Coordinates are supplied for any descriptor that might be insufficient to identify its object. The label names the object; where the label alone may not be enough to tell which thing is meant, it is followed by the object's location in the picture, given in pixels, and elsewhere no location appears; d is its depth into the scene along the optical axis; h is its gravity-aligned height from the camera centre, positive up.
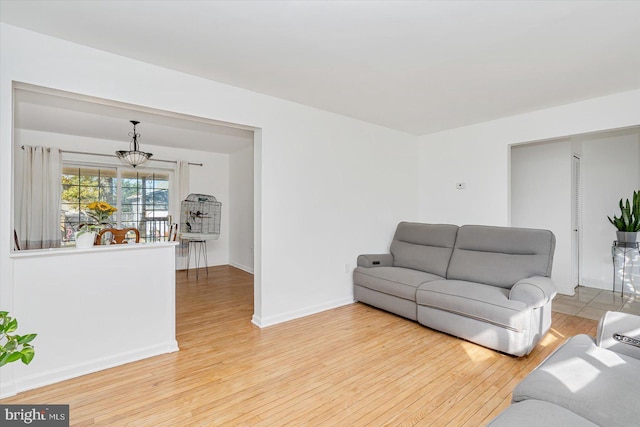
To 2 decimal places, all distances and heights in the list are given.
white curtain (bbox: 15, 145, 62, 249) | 4.57 +0.24
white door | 4.55 -0.05
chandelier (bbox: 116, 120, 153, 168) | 4.40 +0.83
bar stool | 6.31 -0.75
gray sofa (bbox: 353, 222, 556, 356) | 2.63 -0.71
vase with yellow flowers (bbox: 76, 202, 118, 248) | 2.37 -0.11
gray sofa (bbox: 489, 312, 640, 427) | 1.18 -0.76
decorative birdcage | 6.02 +0.00
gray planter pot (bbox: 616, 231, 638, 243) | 4.07 -0.27
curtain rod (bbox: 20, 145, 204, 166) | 4.93 +1.00
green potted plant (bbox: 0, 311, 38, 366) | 1.01 -0.46
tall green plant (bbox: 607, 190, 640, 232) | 4.04 -0.02
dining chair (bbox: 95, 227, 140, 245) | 2.75 -0.20
